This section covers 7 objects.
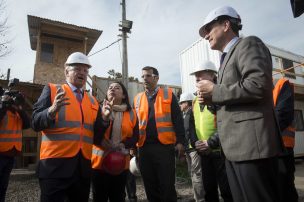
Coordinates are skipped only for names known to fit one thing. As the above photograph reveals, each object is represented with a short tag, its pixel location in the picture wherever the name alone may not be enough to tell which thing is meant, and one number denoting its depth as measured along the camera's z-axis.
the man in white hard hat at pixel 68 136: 1.90
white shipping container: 8.06
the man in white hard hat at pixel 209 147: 2.68
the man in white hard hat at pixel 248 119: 1.29
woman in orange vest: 2.50
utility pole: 8.26
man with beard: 2.77
